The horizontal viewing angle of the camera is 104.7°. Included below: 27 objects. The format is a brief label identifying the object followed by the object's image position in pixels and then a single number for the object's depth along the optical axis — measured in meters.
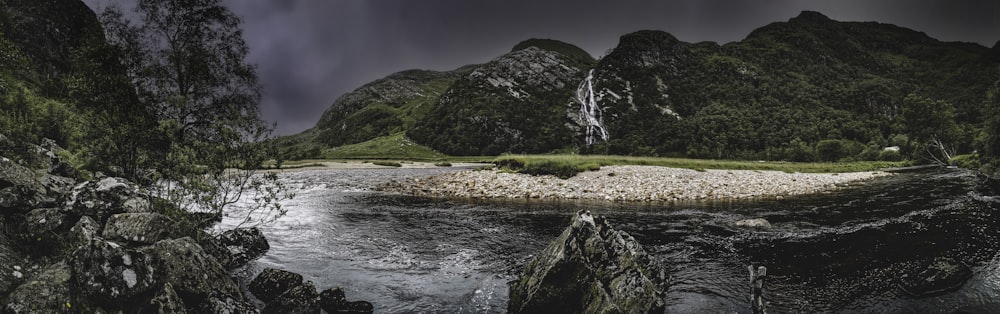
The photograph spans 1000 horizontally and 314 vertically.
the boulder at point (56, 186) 9.68
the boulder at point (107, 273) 6.71
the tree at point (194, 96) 13.30
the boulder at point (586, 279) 8.17
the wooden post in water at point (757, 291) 7.52
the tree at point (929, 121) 64.56
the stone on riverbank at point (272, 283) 10.19
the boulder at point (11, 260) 6.68
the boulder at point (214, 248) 11.92
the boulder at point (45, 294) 6.05
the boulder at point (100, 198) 9.65
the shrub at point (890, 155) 94.63
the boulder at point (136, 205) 10.51
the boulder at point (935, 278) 9.48
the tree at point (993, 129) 32.71
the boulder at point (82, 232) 8.36
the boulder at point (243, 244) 13.35
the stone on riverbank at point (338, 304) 9.32
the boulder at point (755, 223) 17.22
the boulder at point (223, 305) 7.58
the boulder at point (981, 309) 8.55
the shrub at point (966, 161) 47.67
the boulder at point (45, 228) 8.10
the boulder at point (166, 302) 6.77
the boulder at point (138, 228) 9.33
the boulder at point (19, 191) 8.42
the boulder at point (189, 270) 8.02
